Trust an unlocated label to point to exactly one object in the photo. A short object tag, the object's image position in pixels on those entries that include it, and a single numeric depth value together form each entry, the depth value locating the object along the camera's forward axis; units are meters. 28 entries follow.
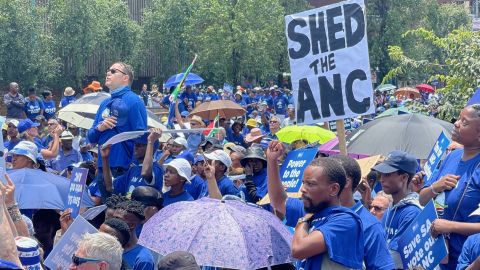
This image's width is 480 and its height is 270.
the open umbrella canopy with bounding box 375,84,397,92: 36.61
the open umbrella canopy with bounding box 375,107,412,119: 13.57
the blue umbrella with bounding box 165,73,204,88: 22.95
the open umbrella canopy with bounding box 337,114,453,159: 9.84
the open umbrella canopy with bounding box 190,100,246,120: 18.17
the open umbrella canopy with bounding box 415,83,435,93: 35.37
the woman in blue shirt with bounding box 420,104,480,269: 5.44
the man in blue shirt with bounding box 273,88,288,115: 27.72
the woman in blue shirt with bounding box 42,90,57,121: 20.70
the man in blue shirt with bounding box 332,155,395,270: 4.60
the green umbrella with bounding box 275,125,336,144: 11.13
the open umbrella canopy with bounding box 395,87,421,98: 31.45
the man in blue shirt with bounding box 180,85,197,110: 24.64
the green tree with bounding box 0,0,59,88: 35.69
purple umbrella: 5.20
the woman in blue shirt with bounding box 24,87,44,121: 19.73
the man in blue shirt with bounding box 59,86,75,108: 21.33
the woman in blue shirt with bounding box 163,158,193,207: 7.61
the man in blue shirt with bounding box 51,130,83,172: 11.97
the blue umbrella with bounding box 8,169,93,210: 7.76
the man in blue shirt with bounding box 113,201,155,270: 5.46
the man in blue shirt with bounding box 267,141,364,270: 4.39
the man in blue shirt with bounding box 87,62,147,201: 8.02
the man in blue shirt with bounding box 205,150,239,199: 7.96
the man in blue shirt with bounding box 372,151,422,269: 5.50
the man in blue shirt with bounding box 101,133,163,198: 7.64
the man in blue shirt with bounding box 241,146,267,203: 8.04
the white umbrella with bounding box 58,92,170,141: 12.91
